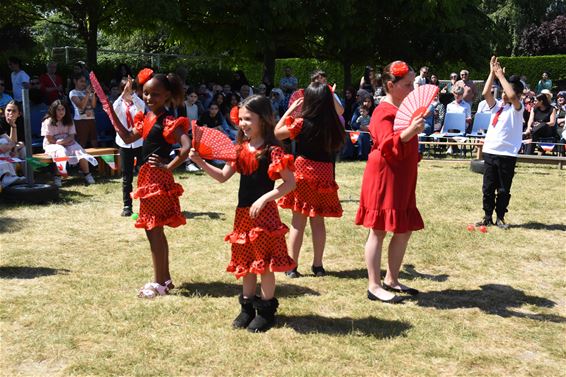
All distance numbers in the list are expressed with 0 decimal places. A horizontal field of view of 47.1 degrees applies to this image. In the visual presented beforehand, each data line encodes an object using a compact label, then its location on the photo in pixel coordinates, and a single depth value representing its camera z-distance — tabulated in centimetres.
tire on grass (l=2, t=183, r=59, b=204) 895
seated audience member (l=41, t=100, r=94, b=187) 1092
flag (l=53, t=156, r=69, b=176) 1070
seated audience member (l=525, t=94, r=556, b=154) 1480
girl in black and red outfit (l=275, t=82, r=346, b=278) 555
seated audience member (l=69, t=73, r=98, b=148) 1220
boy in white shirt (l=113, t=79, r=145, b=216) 816
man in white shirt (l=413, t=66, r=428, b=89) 1756
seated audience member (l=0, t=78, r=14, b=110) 1220
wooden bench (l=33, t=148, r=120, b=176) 1159
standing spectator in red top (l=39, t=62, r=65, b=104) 1345
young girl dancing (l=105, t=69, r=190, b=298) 517
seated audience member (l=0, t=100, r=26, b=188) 928
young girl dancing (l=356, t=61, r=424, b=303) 501
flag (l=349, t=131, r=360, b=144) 1471
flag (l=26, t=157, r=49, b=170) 931
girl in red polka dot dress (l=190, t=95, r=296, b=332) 446
